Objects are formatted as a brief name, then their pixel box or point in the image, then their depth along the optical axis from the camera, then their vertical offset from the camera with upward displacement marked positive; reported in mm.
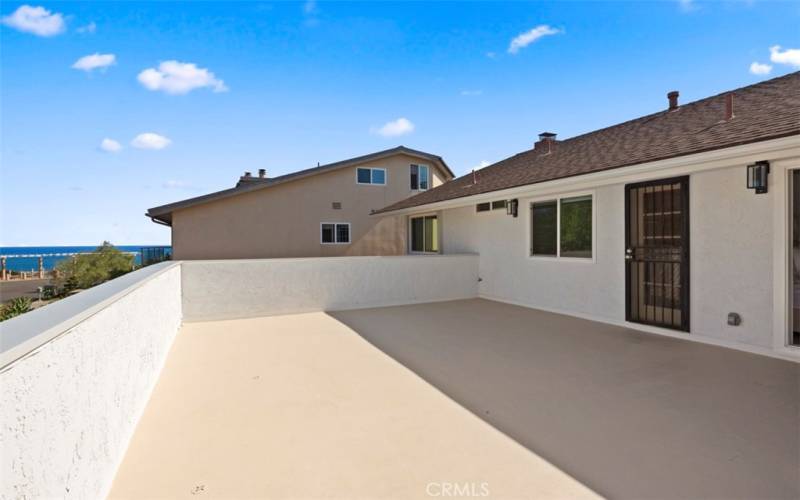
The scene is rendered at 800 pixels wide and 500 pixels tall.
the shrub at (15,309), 10438 -1673
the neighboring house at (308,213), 13555 +1349
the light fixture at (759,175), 4656 +830
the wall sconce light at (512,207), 8786 +896
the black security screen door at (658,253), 5740 -147
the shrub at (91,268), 19594 -911
